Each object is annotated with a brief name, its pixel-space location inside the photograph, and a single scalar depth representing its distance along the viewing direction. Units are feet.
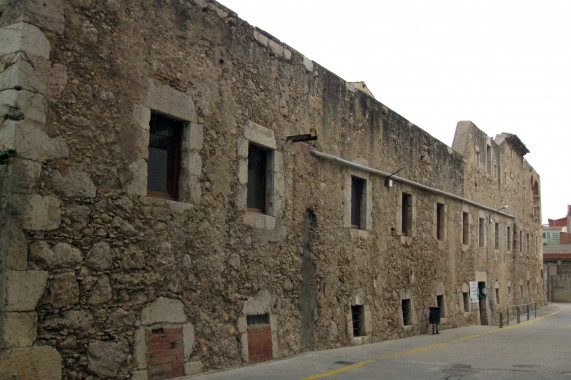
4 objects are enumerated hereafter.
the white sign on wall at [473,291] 66.57
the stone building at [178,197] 20.45
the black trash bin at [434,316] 51.78
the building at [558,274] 147.54
